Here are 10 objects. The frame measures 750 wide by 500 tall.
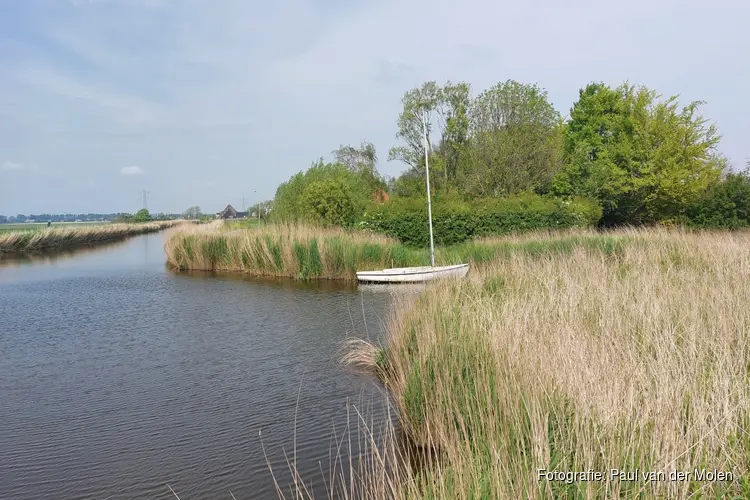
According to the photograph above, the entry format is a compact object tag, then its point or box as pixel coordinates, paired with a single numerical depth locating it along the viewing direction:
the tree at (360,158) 40.91
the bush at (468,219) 20.20
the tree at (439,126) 30.64
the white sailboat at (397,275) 14.16
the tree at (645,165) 25.69
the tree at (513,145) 24.64
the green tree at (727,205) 20.05
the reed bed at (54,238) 29.03
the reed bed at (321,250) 14.47
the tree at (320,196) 21.19
